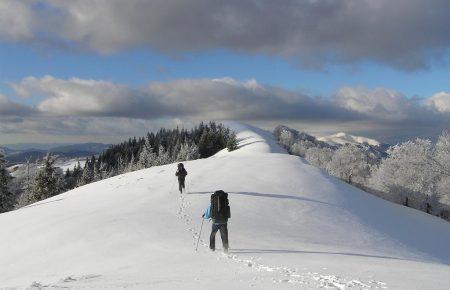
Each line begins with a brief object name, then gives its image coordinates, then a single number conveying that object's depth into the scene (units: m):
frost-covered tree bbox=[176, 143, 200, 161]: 103.38
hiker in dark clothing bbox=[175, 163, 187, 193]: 33.38
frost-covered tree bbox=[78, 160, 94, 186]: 104.85
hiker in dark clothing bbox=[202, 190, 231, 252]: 17.92
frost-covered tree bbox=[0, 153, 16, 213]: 60.28
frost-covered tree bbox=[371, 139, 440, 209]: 64.25
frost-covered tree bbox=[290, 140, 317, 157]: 189.61
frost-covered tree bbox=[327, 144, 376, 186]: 110.75
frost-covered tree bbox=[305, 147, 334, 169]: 149.75
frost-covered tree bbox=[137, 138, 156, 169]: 105.31
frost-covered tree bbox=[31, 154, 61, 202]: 68.50
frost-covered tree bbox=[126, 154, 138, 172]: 111.24
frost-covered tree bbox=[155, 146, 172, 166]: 103.25
